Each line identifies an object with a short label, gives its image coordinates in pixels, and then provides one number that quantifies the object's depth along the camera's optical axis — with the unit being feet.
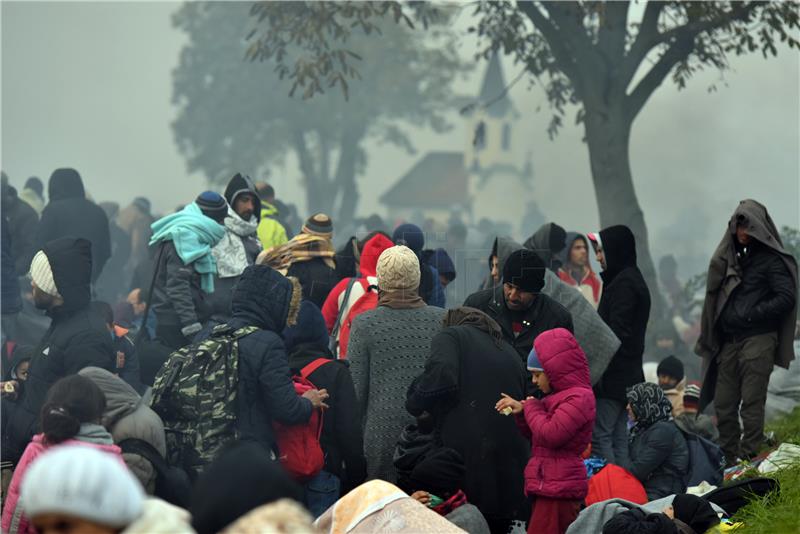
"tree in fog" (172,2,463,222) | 229.66
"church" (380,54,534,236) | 378.73
